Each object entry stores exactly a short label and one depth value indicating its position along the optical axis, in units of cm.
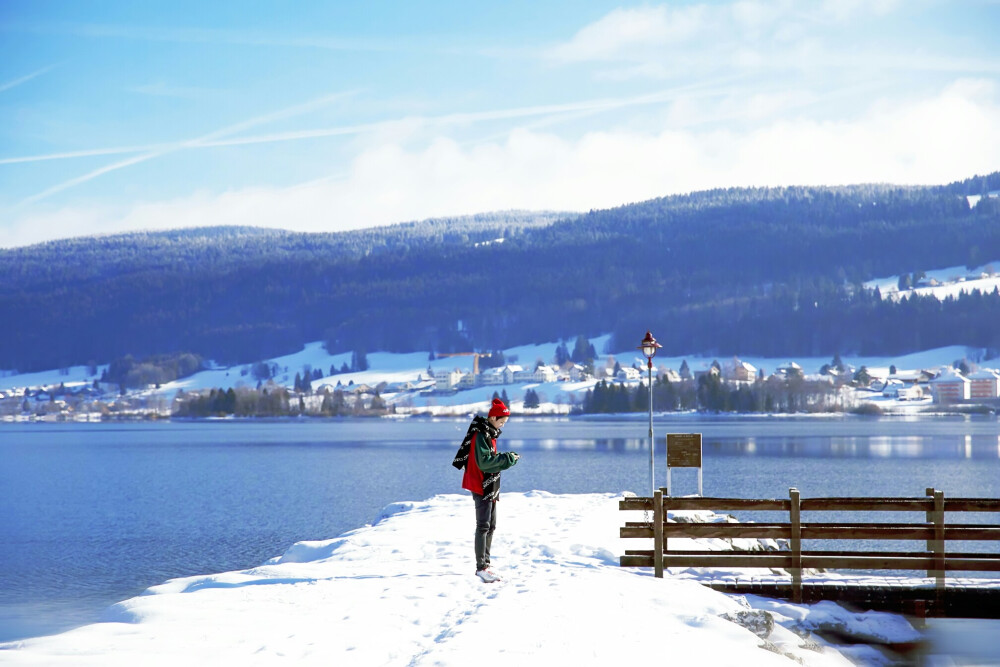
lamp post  2656
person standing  1470
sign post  2161
